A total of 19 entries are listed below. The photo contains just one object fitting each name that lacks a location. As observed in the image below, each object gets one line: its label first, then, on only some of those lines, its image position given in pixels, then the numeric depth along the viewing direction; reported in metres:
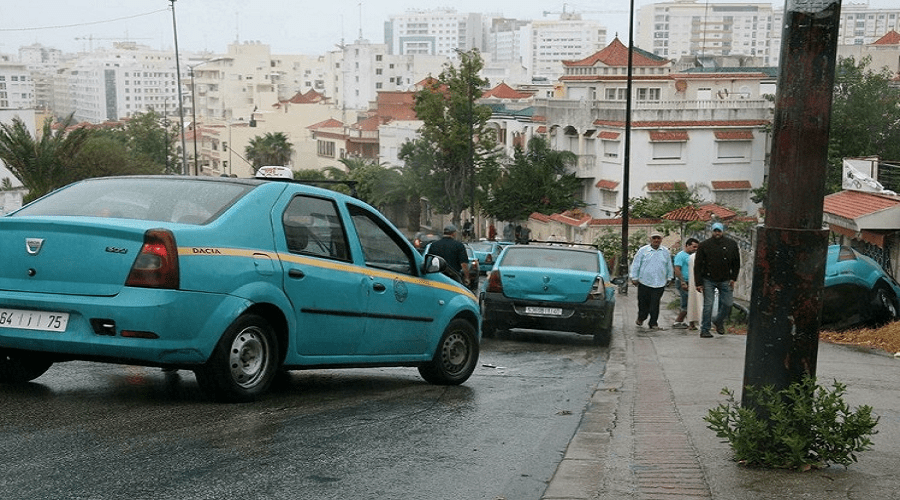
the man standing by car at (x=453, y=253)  15.16
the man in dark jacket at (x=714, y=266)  15.27
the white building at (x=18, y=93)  182.88
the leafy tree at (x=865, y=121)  55.19
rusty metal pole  5.48
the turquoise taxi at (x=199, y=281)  6.66
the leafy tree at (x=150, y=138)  105.48
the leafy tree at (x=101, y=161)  57.72
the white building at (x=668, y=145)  60.81
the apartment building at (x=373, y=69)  175.88
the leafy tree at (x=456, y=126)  67.75
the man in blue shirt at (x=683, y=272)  17.27
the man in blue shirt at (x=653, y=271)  16.98
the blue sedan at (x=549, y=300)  15.09
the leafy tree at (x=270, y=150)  103.88
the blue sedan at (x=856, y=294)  16.25
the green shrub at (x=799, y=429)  5.45
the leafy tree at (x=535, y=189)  63.12
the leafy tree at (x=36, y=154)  36.79
